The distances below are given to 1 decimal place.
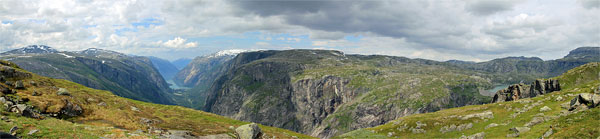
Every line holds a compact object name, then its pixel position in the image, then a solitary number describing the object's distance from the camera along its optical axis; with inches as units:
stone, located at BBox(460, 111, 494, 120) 3329.2
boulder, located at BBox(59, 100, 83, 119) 1811.1
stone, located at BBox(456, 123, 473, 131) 3359.7
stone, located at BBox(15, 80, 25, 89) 2096.8
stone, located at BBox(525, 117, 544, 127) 2298.6
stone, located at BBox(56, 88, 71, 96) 2279.4
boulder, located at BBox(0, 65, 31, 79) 2370.3
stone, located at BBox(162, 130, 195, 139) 1821.5
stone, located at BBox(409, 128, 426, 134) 3907.5
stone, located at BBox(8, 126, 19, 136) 1090.2
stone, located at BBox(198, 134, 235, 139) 2031.5
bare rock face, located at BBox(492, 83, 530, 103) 5305.1
